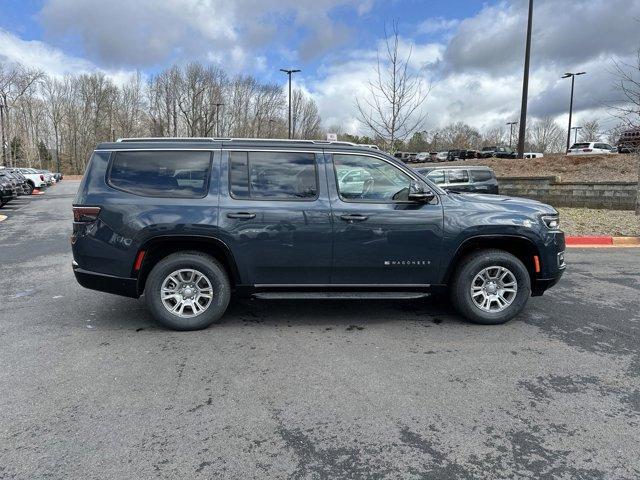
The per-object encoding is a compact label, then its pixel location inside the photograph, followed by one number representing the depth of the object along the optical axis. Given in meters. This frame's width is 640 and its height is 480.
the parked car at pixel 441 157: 45.03
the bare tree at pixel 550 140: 85.38
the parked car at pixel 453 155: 42.78
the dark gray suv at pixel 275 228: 4.59
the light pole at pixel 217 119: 62.53
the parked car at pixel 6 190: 19.02
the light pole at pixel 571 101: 39.08
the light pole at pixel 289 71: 35.12
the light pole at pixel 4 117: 46.69
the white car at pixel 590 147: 34.46
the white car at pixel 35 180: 30.12
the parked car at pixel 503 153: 40.88
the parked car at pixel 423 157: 48.81
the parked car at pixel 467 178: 14.84
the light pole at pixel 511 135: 71.71
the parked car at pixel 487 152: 44.81
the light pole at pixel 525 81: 19.58
